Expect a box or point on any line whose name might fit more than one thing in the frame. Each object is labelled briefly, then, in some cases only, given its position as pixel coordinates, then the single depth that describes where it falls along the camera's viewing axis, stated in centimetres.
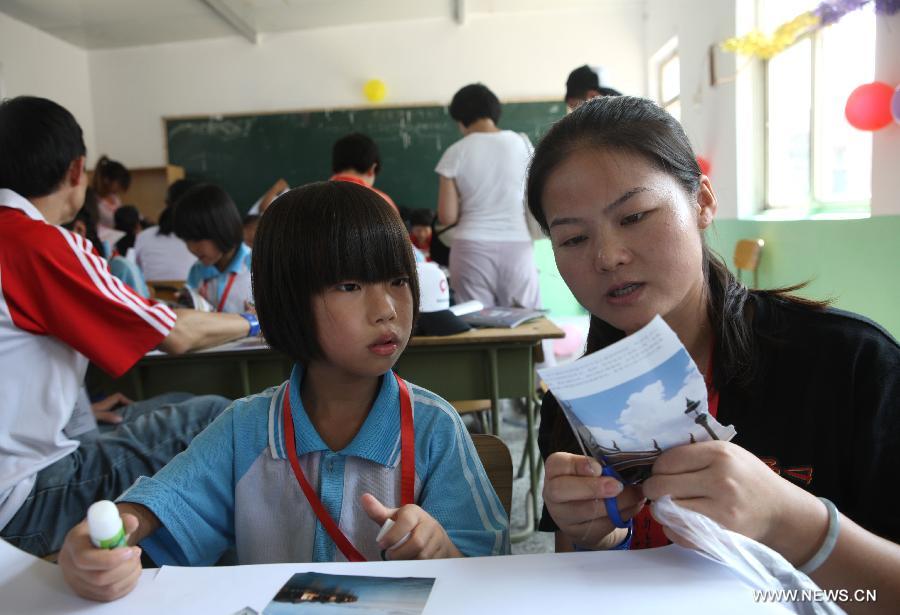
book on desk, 218
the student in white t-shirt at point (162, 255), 433
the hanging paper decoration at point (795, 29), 283
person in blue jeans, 131
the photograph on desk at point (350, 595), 57
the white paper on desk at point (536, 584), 56
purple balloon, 250
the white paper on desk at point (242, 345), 209
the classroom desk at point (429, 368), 208
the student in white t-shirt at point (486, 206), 312
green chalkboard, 672
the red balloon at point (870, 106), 267
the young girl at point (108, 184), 545
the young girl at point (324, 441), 89
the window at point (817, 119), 331
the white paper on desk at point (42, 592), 62
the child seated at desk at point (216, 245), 258
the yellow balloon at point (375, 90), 660
